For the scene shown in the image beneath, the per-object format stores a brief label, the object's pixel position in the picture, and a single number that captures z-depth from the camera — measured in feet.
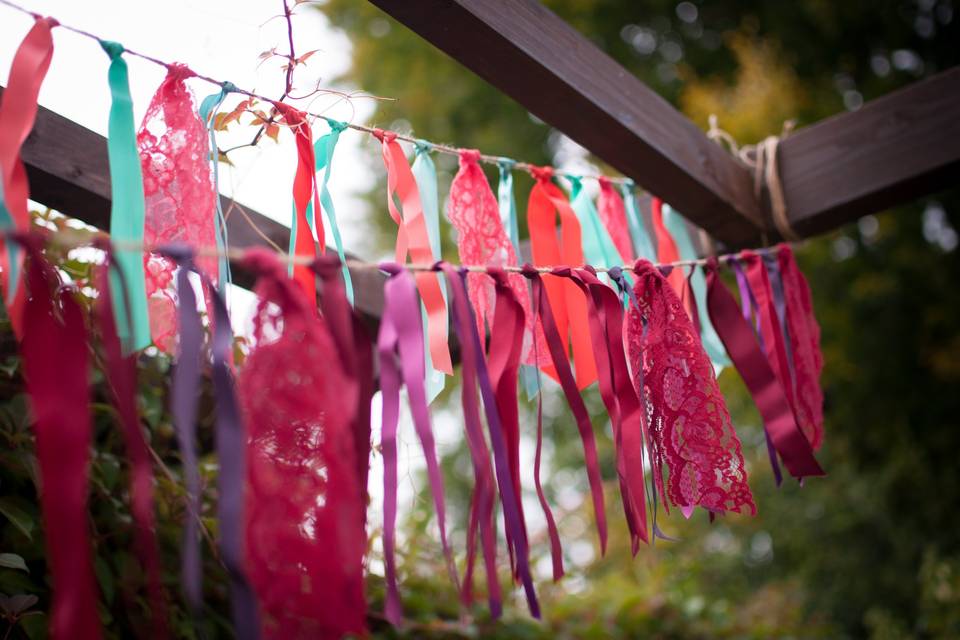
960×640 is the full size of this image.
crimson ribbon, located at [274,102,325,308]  4.22
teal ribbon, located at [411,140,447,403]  4.88
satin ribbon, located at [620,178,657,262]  6.06
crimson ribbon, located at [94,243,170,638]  2.25
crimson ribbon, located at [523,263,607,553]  3.49
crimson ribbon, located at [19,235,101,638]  2.21
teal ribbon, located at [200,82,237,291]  3.81
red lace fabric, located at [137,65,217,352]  3.66
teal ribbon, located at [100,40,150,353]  3.11
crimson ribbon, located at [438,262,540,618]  3.06
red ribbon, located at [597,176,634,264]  5.96
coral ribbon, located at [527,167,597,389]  4.84
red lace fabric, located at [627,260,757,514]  3.74
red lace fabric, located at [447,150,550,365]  4.69
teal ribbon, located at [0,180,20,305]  2.52
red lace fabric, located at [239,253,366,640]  2.52
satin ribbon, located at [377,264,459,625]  2.78
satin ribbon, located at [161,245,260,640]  2.33
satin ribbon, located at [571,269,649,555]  3.56
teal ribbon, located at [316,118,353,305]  4.36
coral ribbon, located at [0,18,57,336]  3.19
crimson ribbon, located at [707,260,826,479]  4.10
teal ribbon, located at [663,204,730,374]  5.80
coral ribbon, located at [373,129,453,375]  4.10
